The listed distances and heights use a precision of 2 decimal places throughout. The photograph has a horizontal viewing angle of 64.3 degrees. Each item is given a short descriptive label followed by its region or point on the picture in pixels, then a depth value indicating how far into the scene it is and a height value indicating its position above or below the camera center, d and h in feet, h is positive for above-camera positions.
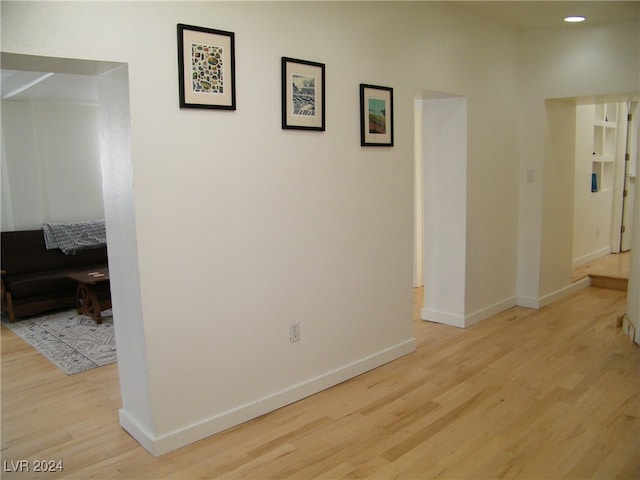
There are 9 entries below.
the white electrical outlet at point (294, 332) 9.70 -3.03
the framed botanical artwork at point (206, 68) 7.75 +1.66
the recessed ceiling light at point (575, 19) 13.51 +3.94
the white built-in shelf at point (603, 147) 21.39 +0.83
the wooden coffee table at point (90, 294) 15.61 -3.67
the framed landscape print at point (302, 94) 9.12 +1.43
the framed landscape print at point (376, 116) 10.55 +1.16
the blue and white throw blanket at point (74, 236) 18.53 -2.16
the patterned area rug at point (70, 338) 12.51 -4.48
